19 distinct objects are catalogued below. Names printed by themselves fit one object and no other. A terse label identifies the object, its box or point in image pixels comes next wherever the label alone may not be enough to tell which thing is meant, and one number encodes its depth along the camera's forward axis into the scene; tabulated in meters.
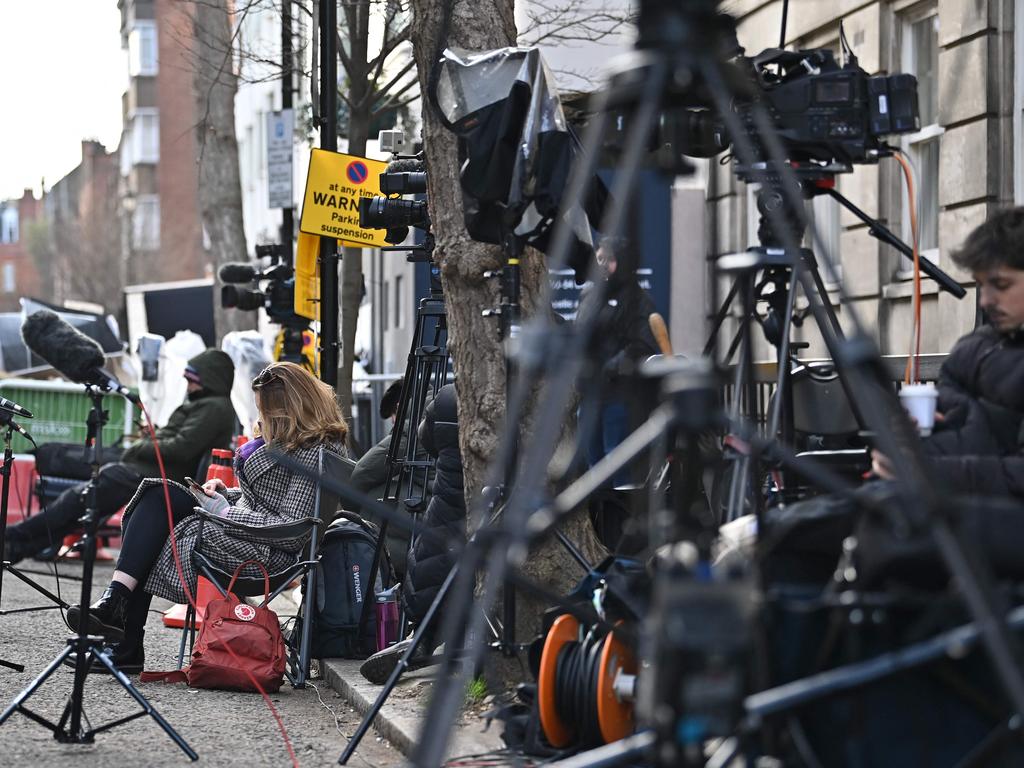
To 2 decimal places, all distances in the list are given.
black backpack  16.53
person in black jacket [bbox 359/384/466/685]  14.55
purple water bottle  15.95
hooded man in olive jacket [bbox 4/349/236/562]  24.86
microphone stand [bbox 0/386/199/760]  11.91
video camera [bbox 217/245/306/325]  27.72
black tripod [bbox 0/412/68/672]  15.60
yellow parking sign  22.80
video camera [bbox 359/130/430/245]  16.50
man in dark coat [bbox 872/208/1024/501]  8.83
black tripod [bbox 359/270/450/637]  16.95
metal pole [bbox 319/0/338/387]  22.58
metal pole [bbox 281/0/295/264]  29.56
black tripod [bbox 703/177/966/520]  9.90
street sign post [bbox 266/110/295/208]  32.25
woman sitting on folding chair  15.78
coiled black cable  10.11
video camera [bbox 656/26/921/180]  11.36
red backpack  15.05
